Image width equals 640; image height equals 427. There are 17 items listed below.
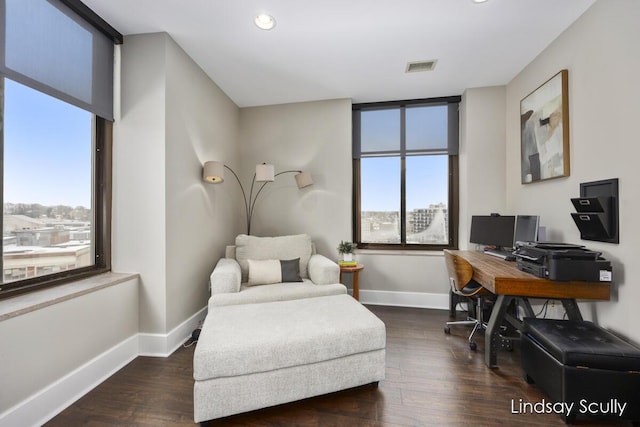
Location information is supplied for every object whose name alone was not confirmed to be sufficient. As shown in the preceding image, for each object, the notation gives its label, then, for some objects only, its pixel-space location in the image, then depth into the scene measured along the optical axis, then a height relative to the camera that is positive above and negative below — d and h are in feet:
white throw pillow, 8.66 -1.95
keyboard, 8.07 -1.32
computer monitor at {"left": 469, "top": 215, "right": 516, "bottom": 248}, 9.03 -0.58
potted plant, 10.41 -1.43
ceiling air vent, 8.66 +5.02
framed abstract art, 7.18 +2.53
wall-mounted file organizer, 5.78 +0.05
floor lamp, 8.79 +1.40
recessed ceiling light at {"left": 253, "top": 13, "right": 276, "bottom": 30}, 6.57 +4.95
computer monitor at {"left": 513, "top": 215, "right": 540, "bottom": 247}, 7.89 -0.45
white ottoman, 4.72 -2.76
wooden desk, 5.78 -1.73
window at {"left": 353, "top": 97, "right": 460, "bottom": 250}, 11.41 +1.81
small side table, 9.81 -2.15
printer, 5.58 -1.10
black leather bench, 4.73 -3.00
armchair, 7.59 -1.92
